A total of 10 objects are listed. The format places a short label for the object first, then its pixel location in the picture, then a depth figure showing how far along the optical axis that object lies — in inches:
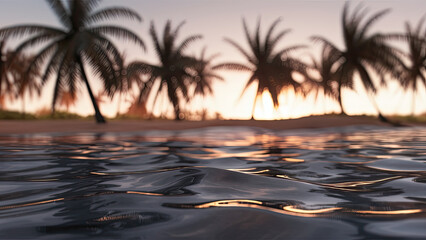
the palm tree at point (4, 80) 900.6
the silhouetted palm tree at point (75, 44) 552.7
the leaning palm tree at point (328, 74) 780.3
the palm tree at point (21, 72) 936.1
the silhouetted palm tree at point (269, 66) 780.6
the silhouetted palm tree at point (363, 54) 737.0
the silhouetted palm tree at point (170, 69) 792.0
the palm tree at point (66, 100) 1283.2
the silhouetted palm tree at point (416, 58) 950.4
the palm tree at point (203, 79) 1009.5
